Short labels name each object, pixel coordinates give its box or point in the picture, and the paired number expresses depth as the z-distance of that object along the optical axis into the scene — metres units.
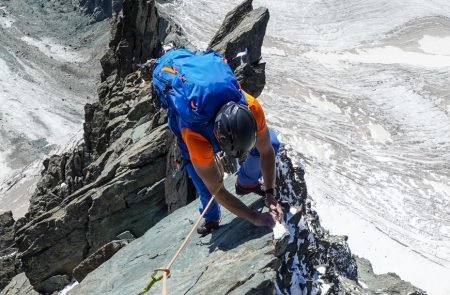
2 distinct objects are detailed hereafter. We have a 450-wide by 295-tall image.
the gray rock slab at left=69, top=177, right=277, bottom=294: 6.09
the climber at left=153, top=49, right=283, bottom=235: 5.79
